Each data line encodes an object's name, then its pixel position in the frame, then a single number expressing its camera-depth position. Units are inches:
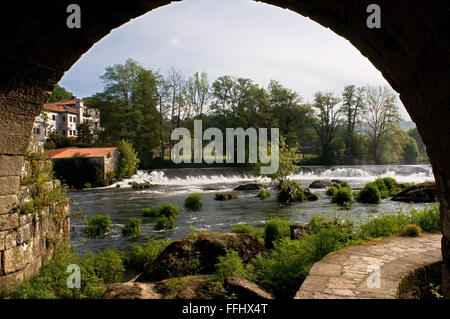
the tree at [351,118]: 1728.6
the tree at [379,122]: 1649.9
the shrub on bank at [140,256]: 285.6
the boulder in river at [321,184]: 924.0
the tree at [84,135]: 1600.8
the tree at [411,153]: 1788.8
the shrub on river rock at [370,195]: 628.8
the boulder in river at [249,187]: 918.1
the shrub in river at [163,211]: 513.3
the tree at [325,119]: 1819.6
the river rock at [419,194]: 604.4
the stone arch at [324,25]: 76.4
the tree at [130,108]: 1536.7
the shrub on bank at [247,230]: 357.0
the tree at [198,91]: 1769.2
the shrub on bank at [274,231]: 318.3
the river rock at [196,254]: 212.8
